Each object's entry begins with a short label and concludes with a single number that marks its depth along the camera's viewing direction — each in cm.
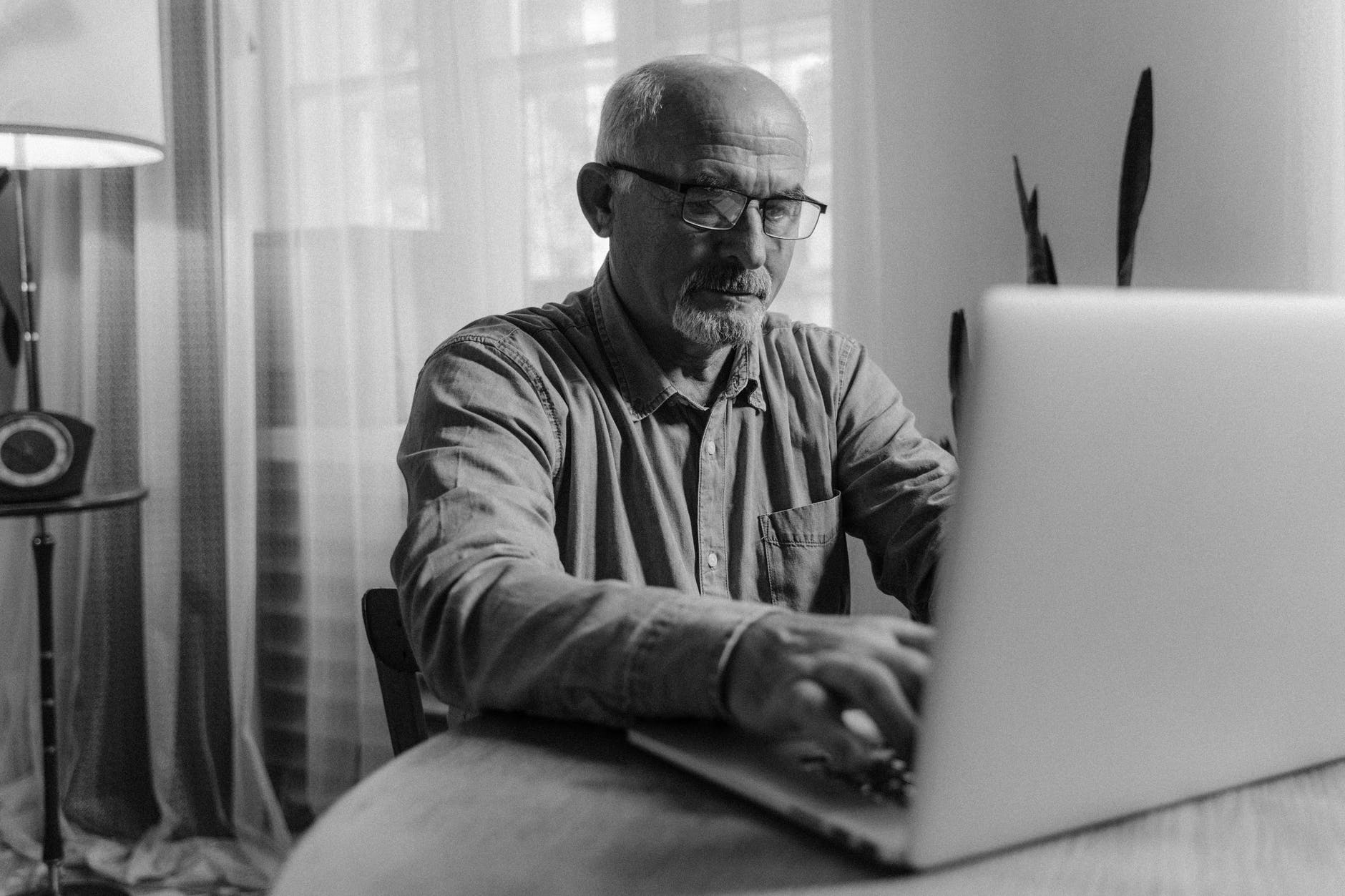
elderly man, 124
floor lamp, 190
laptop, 51
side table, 214
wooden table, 57
